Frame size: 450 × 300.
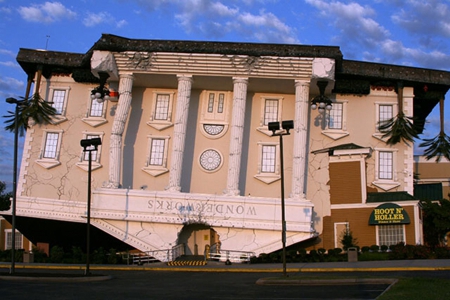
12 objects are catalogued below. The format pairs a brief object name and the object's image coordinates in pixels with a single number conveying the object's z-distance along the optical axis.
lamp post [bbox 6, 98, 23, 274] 30.93
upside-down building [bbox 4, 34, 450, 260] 38.66
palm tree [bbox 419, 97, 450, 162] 41.69
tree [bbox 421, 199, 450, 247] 37.69
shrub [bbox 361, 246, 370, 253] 36.94
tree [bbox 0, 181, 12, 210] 51.53
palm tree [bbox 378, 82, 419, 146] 40.97
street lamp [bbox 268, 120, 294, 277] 28.05
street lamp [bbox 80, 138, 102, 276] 31.83
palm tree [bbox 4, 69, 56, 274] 43.44
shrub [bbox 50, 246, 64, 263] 38.50
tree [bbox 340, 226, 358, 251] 37.84
